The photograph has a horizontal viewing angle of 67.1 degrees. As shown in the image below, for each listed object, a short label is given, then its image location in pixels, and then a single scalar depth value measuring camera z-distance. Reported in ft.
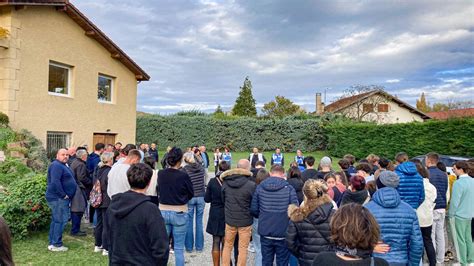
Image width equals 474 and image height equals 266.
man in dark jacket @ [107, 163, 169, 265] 10.93
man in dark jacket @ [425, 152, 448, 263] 20.99
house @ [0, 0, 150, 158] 40.40
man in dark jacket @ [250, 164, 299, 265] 16.40
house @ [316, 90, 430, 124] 124.06
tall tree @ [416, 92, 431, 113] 274.77
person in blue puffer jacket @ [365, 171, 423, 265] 12.82
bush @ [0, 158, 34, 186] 29.63
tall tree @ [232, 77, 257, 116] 163.37
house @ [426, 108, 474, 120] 67.51
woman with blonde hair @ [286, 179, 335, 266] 12.22
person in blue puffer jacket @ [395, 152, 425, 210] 17.74
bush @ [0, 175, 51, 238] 23.34
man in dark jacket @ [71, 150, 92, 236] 24.23
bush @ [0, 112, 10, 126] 38.45
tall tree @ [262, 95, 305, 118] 172.18
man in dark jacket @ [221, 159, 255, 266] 18.28
